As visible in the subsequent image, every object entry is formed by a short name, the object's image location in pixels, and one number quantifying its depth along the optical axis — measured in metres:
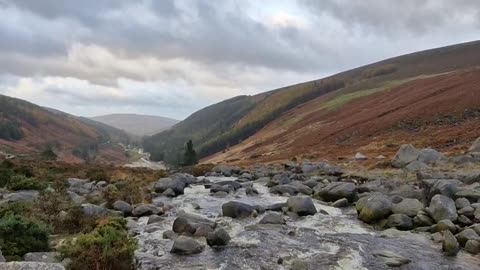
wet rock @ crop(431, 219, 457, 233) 22.19
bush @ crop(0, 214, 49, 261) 15.01
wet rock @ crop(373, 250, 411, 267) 18.02
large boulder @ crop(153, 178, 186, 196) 38.38
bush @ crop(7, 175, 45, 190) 33.12
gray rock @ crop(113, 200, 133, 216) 27.12
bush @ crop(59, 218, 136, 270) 13.68
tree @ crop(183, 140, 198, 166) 90.31
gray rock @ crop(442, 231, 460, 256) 19.34
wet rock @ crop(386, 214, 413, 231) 23.84
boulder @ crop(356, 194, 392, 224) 25.53
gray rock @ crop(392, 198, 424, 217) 25.02
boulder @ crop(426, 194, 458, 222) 23.48
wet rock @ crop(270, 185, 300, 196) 38.09
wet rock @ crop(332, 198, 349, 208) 31.00
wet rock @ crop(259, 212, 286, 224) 25.03
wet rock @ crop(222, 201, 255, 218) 27.06
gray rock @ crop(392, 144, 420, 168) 46.41
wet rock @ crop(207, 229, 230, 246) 20.27
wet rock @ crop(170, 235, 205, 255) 18.83
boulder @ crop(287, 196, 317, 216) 27.58
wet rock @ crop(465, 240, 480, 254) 19.28
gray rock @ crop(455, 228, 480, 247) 20.06
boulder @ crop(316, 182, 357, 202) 32.44
